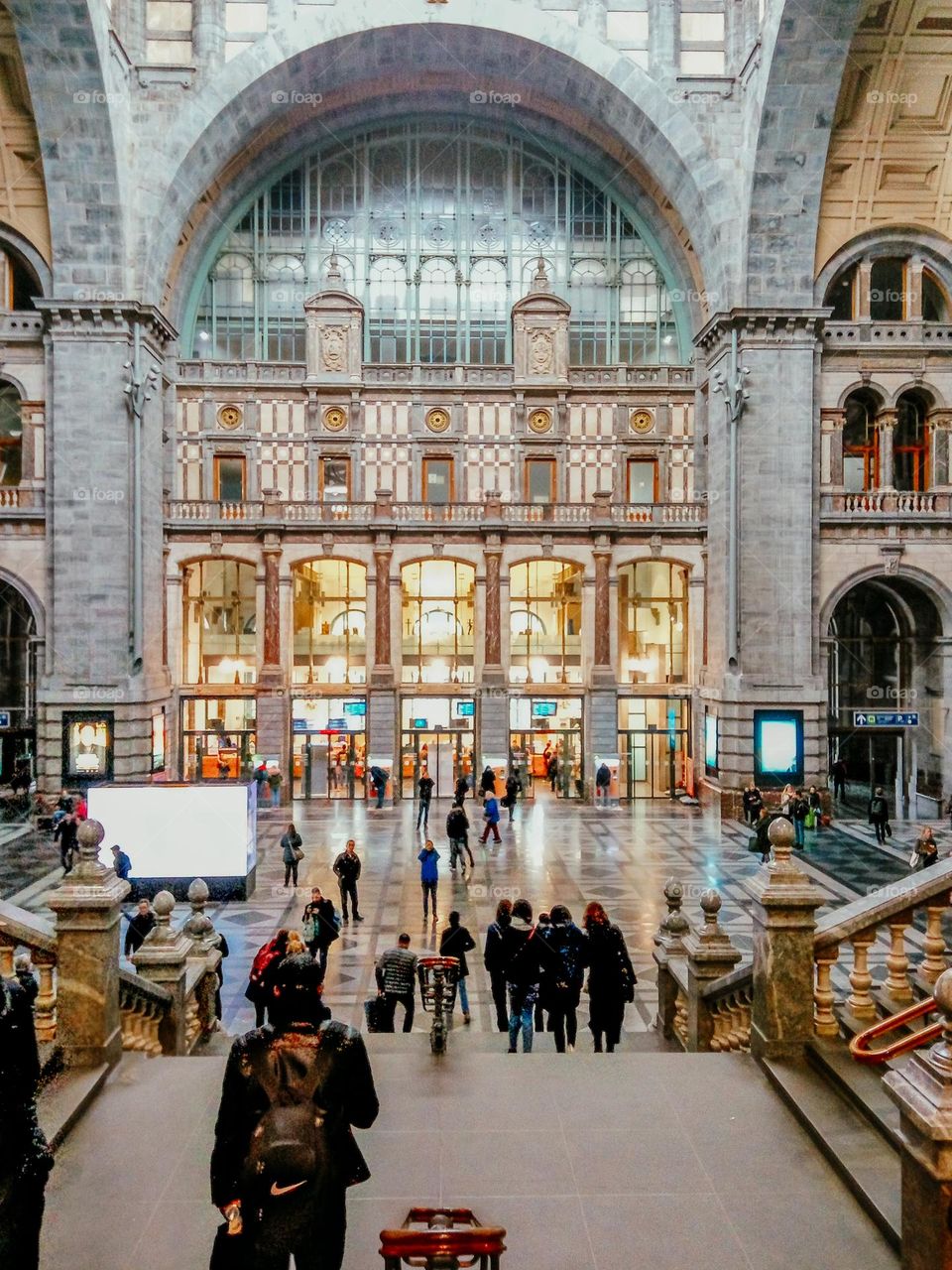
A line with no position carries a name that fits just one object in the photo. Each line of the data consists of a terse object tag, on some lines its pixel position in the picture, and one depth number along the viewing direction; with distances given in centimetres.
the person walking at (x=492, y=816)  2255
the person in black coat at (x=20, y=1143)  350
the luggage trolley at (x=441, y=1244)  338
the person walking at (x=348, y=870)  1520
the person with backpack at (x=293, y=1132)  339
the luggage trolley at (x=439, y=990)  709
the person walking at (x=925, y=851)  1641
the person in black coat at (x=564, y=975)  893
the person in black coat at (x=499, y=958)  963
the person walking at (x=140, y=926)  1141
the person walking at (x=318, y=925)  1162
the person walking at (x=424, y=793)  2354
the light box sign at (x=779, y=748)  2619
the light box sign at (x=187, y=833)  1723
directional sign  2712
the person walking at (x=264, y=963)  731
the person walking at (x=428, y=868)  1563
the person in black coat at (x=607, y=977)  897
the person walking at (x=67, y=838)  1917
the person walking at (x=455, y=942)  1017
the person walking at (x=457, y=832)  1856
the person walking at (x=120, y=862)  1577
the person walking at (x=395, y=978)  946
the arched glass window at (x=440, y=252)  3203
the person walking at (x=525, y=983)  885
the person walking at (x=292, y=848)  1764
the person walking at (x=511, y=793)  2620
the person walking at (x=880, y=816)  2203
